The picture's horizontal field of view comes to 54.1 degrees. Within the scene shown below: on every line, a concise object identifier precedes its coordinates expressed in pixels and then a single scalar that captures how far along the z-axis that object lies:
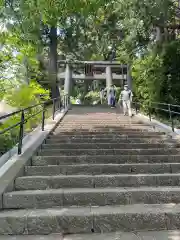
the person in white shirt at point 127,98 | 7.59
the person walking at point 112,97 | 11.68
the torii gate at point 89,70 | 15.45
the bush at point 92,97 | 18.07
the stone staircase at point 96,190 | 2.06
